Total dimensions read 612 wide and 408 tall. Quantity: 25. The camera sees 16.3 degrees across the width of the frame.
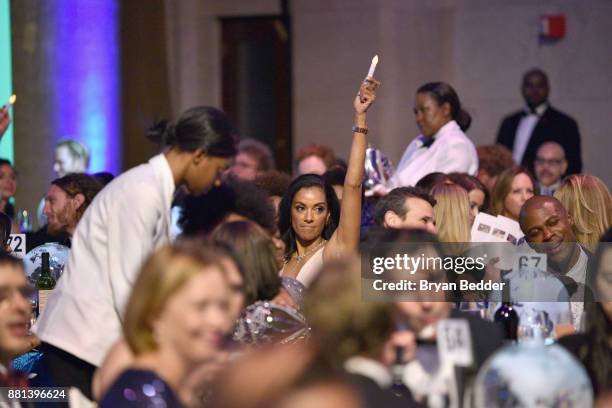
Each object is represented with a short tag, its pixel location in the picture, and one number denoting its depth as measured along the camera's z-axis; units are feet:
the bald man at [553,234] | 34.26
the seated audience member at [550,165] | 56.37
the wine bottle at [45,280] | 35.03
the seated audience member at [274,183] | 44.34
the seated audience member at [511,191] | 46.40
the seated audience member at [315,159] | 55.16
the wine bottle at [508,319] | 27.24
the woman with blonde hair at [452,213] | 37.63
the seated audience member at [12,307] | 25.45
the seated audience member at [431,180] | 41.72
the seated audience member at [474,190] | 43.53
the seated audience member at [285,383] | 17.56
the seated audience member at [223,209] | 32.60
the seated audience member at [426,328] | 20.57
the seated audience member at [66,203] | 41.13
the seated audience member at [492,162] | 54.44
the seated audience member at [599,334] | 21.72
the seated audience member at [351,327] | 18.49
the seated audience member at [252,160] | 56.41
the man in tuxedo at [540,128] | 61.53
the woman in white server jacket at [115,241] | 28.12
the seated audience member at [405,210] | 33.79
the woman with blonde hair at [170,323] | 20.49
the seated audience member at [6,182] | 53.27
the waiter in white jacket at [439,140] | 48.20
